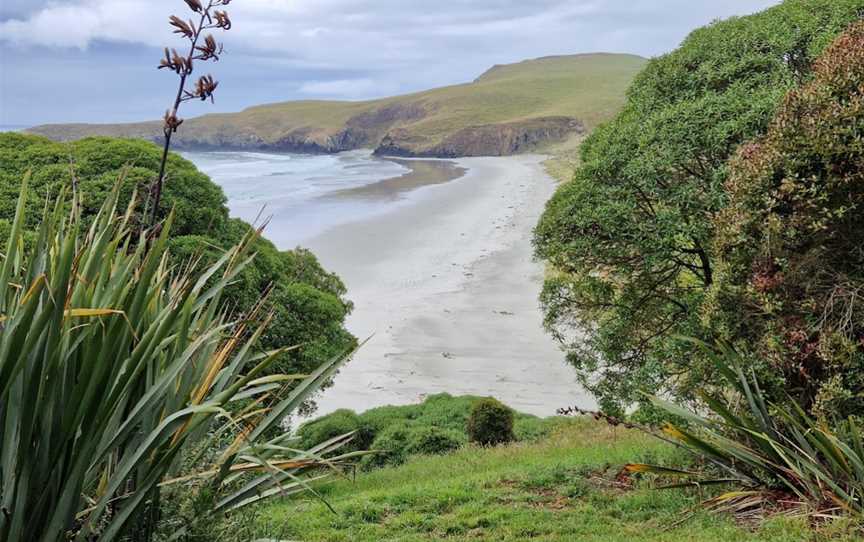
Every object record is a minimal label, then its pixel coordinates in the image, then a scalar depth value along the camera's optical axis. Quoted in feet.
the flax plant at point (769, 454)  17.53
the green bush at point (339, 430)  38.14
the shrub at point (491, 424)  40.16
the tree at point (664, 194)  28.25
